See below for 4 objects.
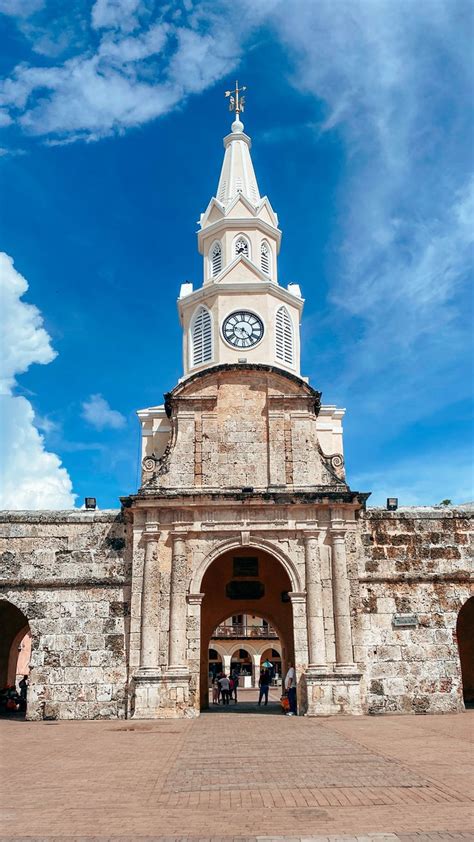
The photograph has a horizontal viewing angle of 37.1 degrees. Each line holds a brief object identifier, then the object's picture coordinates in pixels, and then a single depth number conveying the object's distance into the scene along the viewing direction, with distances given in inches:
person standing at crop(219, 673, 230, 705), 1107.6
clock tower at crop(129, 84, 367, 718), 804.6
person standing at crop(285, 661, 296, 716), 820.0
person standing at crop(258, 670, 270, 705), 1084.5
